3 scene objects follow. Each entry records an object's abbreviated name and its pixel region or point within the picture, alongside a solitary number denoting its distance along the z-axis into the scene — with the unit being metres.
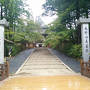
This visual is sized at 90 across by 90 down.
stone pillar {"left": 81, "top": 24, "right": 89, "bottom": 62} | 7.64
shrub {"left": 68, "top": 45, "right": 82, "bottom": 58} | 12.53
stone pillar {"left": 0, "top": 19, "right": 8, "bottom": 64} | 7.39
